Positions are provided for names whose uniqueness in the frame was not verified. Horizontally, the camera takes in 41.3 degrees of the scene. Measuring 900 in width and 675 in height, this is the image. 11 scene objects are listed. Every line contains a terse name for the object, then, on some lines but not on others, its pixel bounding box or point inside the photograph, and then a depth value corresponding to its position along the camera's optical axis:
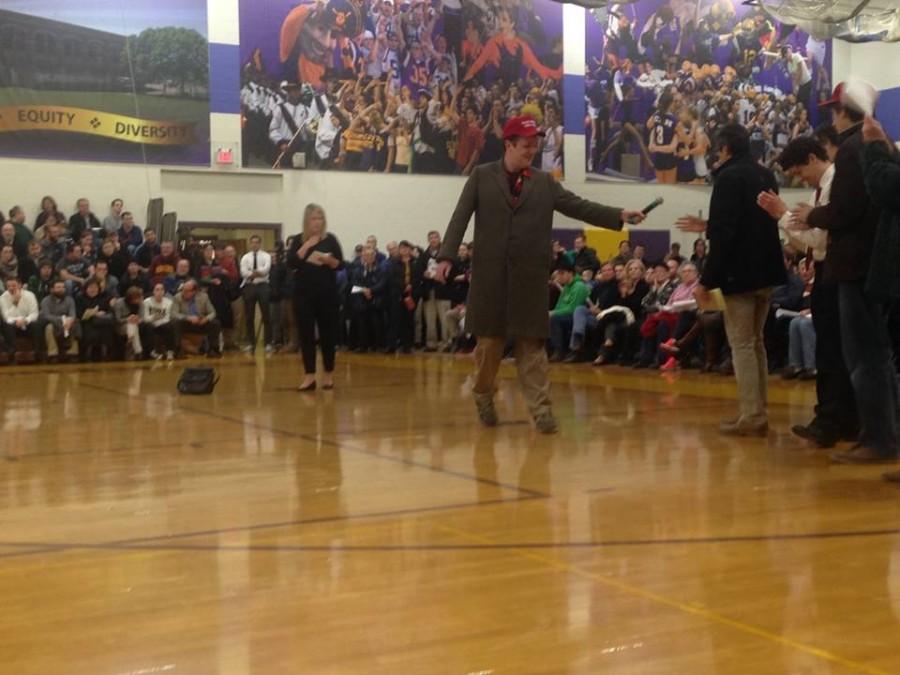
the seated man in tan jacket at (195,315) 15.70
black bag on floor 9.39
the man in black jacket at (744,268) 6.33
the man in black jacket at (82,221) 17.36
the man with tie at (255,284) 17.09
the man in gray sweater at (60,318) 14.89
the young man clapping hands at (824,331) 5.91
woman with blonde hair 9.41
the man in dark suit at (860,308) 5.30
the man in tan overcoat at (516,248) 6.64
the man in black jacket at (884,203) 4.79
